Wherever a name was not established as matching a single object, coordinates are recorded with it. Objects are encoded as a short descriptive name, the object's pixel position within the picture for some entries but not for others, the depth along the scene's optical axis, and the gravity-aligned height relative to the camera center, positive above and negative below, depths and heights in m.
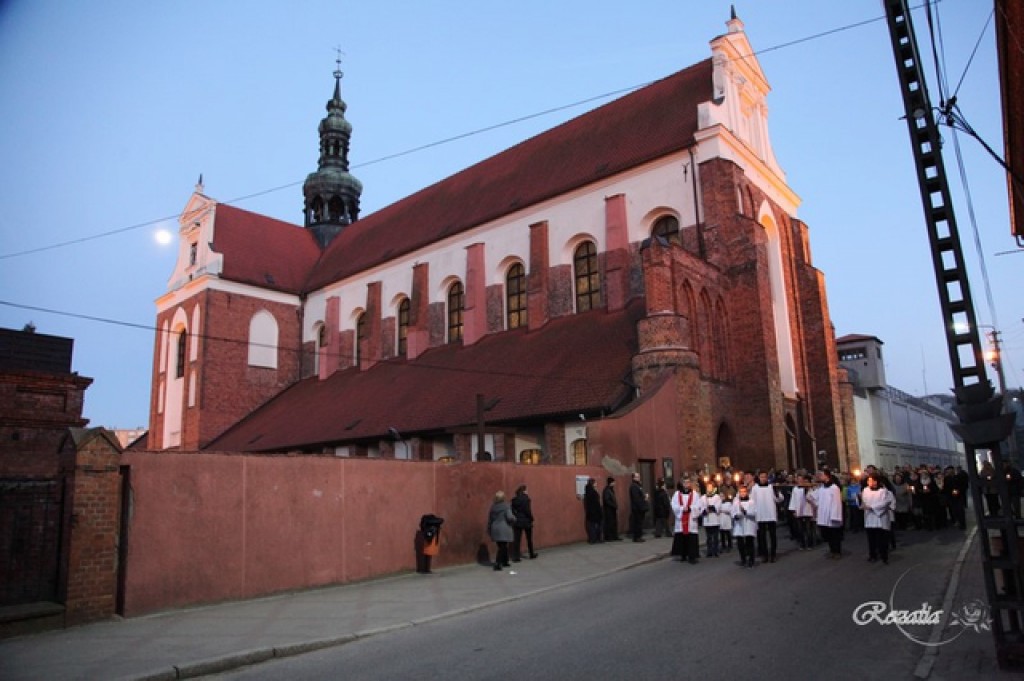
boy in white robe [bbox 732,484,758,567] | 12.49 -0.98
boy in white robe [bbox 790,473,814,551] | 14.27 -0.86
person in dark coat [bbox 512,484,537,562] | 14.23 -0.79
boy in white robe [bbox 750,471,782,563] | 12.73 -0.78
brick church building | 20.38 +6.05
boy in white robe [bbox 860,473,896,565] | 11.81 -0.80
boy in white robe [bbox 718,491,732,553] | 14.18 -0.87
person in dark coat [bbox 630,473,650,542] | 16.94 -0.81
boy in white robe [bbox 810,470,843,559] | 12.66 -0.83
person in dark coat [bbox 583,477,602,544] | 16.59 -0.83
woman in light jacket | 13.38 -0.88
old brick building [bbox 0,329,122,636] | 8.69 -0.54
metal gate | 8.70 -0.57
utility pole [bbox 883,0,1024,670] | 5.88 +0.74
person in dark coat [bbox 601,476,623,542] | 16.86 -0.86
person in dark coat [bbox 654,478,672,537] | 17.25 -0.87
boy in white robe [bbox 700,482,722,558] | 13.91 -0.89
